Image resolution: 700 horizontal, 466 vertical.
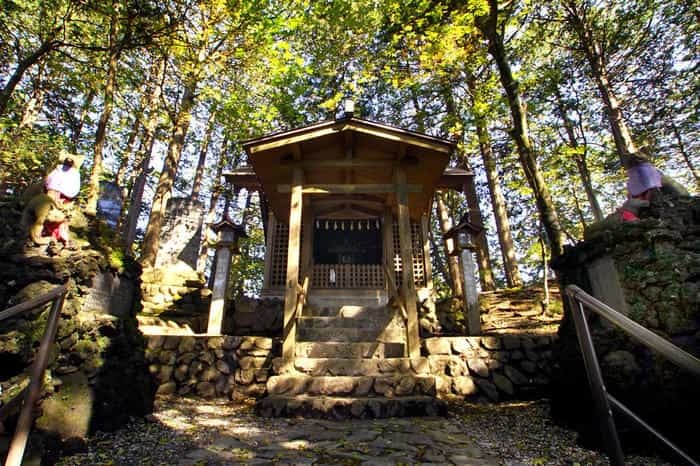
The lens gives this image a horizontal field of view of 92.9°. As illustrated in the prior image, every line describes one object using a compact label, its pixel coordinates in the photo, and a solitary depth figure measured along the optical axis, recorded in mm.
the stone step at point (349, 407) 4758
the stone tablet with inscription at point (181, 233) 13273
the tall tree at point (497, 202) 10977
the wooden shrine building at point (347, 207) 6633
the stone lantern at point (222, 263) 7930
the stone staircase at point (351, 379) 4820
